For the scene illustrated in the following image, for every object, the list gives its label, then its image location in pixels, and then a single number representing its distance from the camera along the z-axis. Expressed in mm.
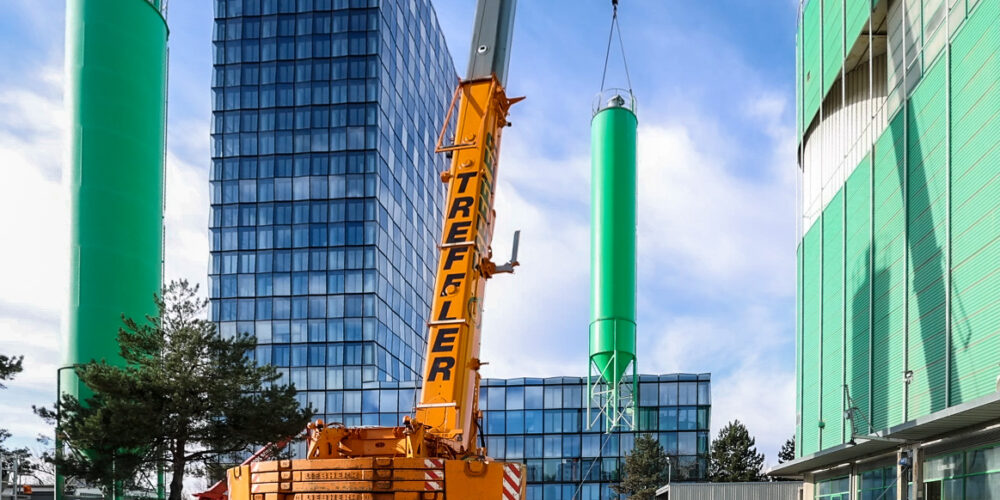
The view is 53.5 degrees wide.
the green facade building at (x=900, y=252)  21391
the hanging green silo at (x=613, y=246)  36375
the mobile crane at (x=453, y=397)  16062
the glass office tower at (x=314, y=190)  87500
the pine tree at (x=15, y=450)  33625
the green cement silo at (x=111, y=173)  40656
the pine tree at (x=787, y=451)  82062
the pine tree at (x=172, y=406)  34375
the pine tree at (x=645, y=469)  63531
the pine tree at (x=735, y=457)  63156
